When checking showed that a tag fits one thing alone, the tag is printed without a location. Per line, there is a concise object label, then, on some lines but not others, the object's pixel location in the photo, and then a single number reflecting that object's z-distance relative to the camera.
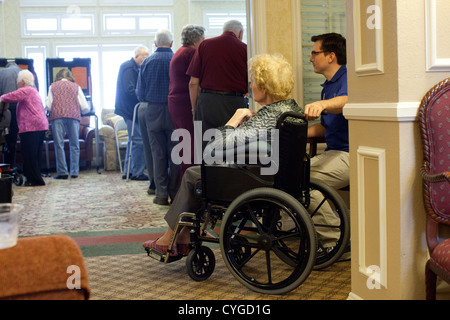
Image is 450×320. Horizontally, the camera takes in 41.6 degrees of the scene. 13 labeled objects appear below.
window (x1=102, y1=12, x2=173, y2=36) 10.23
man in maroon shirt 4.45
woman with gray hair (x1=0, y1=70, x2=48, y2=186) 6.82
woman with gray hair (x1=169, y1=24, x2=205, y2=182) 4.96
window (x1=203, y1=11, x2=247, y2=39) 10.37
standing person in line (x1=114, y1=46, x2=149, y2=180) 6.74
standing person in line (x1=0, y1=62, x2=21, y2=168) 7.31
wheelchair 2.49
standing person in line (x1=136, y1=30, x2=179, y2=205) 5.29
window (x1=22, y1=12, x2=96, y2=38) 10.06
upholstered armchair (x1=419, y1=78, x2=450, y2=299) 2.01
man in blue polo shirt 3.10
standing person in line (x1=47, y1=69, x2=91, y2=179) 7.48
